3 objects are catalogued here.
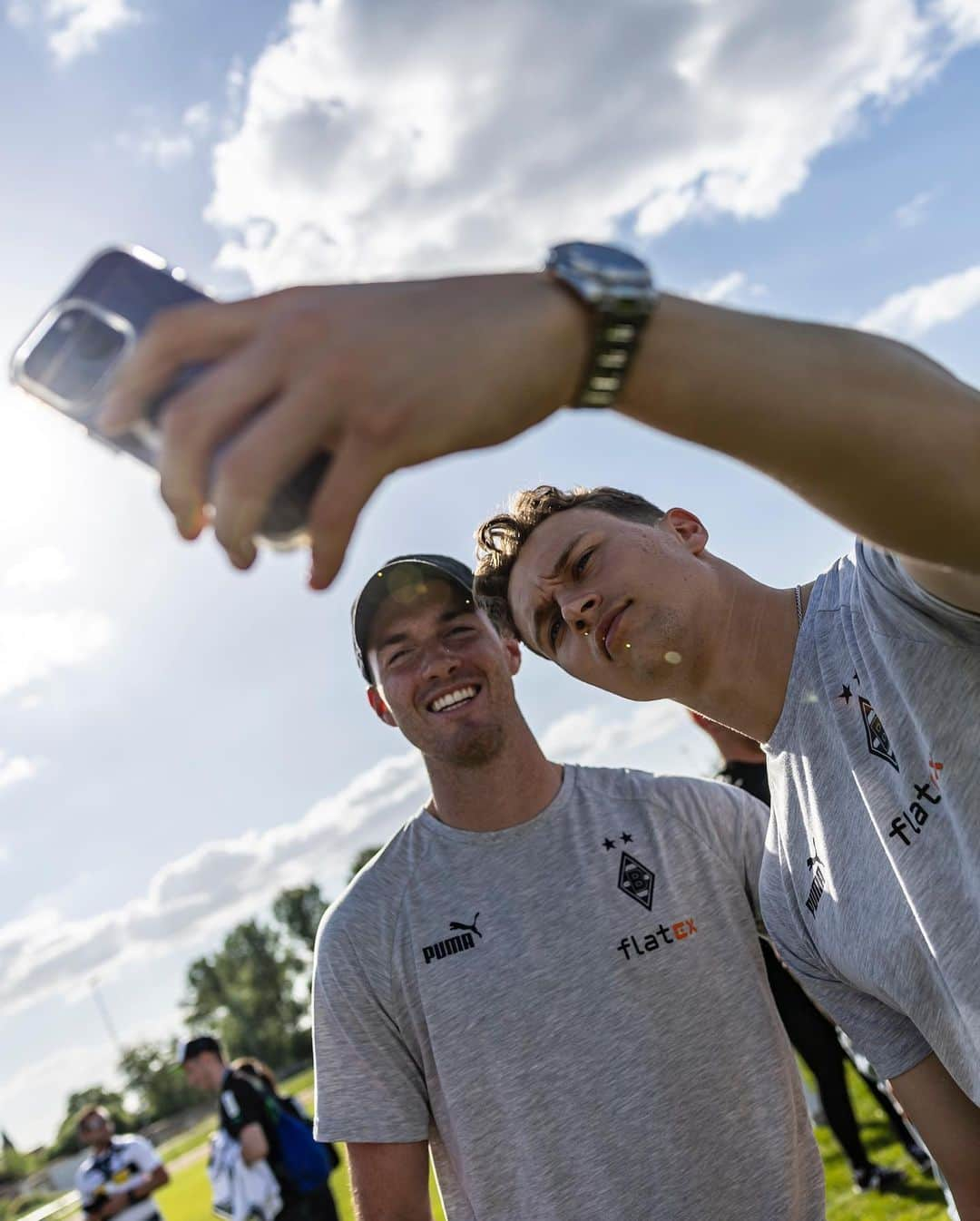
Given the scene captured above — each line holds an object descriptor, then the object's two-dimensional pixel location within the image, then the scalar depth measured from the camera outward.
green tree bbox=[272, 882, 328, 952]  101.19
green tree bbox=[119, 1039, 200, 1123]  98.44
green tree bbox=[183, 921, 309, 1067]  95.00
